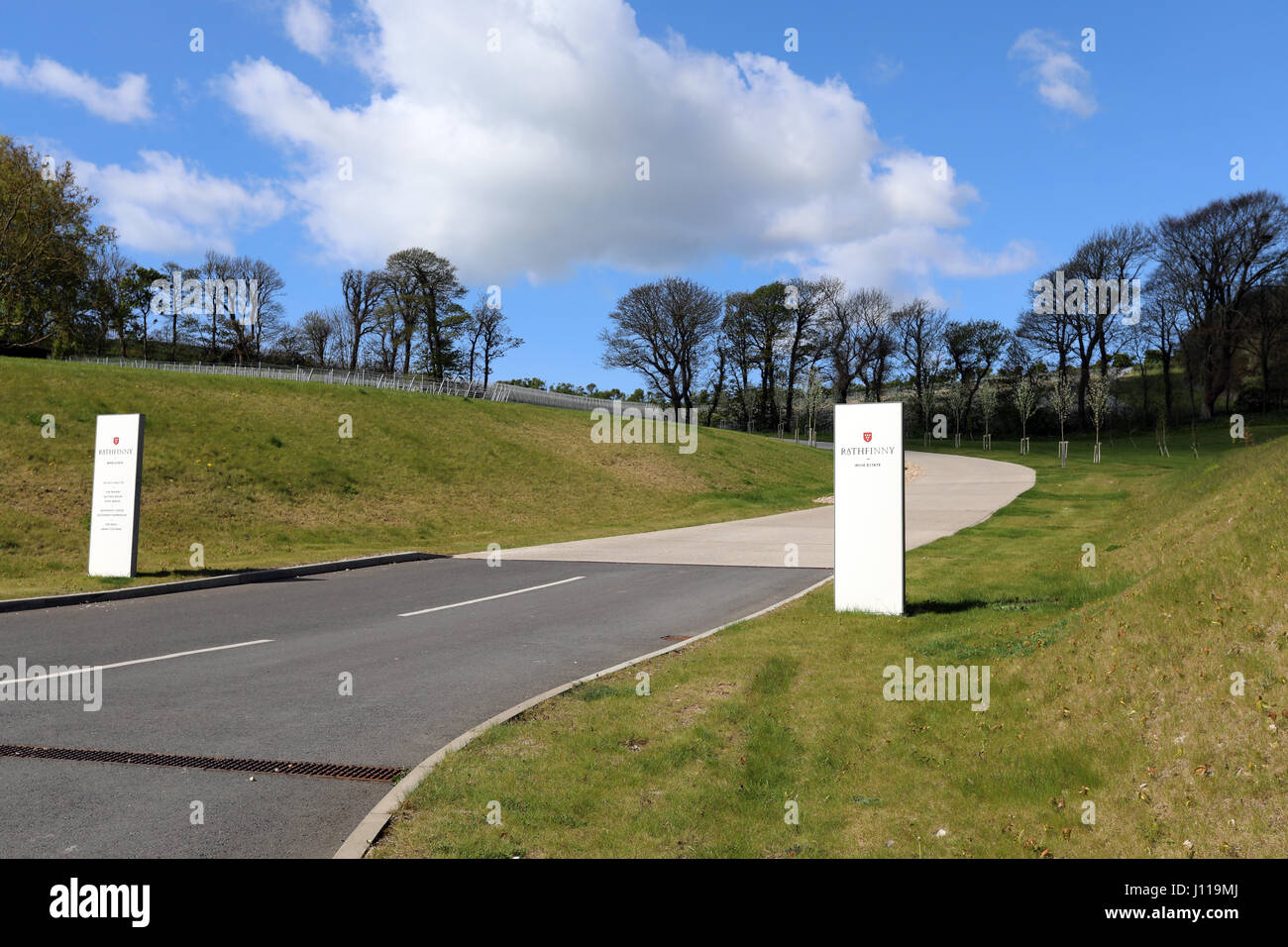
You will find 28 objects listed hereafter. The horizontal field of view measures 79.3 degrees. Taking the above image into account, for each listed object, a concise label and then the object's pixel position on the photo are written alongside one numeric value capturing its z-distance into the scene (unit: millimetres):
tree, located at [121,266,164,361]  67562
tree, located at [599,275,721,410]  76625
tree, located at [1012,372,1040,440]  65375
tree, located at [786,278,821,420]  82000
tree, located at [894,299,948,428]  83062
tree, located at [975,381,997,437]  75438
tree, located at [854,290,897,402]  81875
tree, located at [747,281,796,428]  81688
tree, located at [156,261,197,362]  72062
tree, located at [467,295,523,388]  77000
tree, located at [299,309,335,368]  81125
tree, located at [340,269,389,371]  71688
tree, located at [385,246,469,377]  69188
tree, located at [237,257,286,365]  72875
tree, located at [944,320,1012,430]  82875
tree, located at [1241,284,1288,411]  56594
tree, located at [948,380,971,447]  81625
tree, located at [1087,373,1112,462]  54619
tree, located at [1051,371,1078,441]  62891
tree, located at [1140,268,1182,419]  63562
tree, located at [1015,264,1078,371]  68688
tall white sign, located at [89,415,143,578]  15328
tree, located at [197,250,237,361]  72750
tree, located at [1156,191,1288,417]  59312
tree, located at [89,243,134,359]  56512
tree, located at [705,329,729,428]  82875
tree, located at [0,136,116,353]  31406
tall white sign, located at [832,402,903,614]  10594
